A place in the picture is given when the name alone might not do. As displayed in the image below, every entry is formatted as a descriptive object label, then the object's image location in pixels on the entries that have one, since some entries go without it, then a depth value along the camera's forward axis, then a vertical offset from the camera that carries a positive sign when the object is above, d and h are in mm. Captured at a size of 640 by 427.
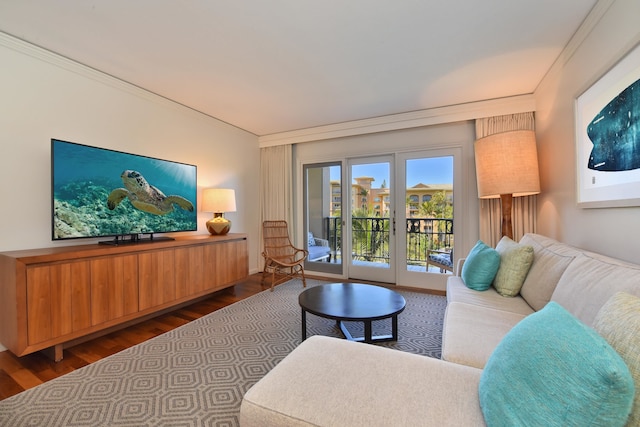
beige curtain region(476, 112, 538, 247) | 3140 +65
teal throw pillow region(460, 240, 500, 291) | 2234 -469
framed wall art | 1459 +469
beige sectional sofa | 858 -642
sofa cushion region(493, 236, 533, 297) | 2043 -439
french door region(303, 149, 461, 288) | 3707 -17
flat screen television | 2244 +224
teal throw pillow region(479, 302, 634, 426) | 591 -425
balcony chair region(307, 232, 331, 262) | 4518 -572
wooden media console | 1797 -574
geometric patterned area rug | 1442 -1059
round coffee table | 1970 -725
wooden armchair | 4070 -550
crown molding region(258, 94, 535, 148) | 3195 +1319
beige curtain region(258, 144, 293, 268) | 4613 +557
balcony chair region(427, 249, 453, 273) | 3635 -621
